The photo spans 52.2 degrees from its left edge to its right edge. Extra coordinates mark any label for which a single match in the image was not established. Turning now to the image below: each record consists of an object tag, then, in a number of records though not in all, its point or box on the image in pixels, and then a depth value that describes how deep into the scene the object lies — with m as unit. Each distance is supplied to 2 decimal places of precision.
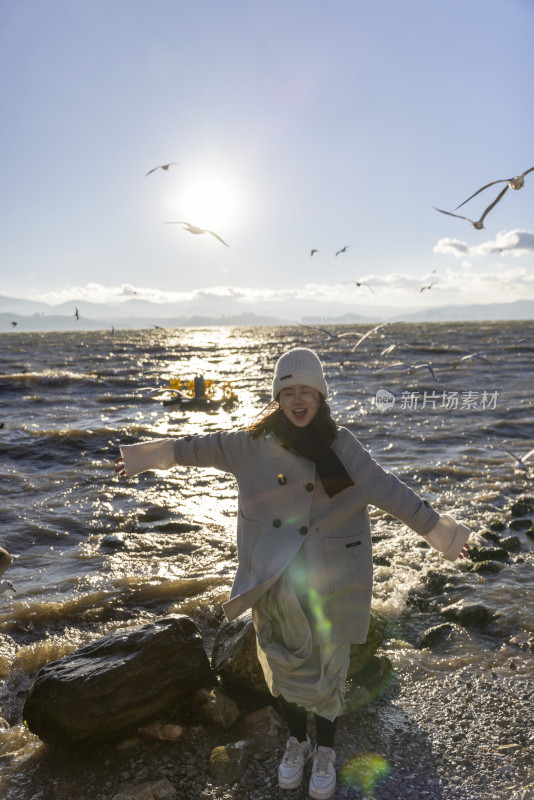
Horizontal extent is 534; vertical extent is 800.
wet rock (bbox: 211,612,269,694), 3.97
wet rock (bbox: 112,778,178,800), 3.04
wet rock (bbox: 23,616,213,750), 3.41
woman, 2.98
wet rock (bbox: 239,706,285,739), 3.63
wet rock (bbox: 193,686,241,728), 3.69
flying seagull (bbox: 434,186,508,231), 6.91
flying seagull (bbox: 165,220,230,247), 10.66
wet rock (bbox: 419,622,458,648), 4.73
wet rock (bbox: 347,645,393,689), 4.09
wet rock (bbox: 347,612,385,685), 4.15
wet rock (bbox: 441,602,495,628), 5.05
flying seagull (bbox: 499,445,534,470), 9.81
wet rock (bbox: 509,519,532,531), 7.58
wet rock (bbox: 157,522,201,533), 8.05
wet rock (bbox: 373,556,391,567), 6.49
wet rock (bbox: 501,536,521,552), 6.86
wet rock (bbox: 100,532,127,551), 7.52
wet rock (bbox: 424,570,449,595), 5.86
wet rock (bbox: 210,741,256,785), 3.22
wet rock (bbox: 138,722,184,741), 3.54
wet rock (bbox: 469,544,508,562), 6.51
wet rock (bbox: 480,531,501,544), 7.18
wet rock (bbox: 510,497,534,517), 8.11
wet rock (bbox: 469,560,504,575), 6.19
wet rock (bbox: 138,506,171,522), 8.66
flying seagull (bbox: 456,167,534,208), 6.61
